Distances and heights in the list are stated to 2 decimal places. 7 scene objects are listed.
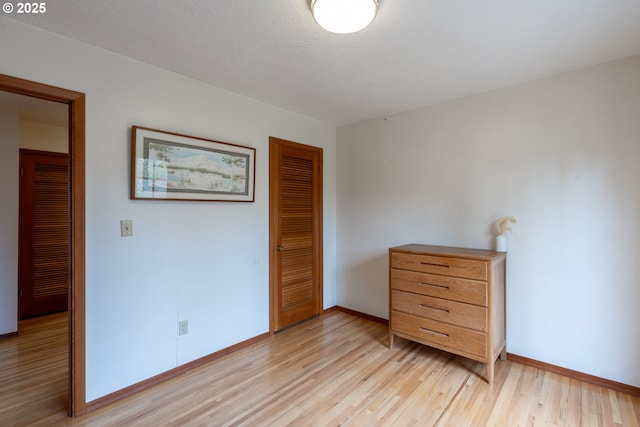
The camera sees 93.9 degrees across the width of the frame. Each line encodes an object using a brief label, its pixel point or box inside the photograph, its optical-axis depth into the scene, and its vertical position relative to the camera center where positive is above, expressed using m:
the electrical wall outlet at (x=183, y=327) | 2.35 -0.90
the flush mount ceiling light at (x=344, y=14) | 1.43 +0.99
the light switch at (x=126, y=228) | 2.04 -0.10
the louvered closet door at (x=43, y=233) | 3.49 -0.23
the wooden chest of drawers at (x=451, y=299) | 2.23 -0.70
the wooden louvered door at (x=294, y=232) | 3.11 -0.20
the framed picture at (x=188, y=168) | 2.10 +0.36
